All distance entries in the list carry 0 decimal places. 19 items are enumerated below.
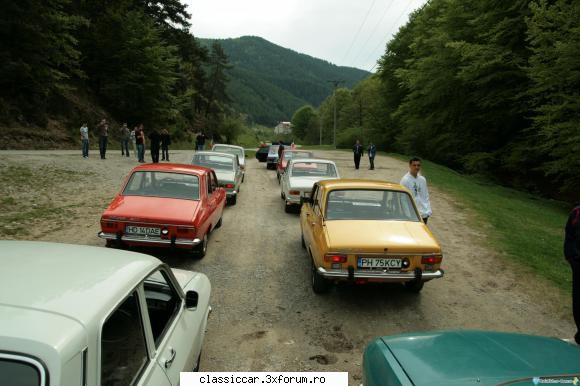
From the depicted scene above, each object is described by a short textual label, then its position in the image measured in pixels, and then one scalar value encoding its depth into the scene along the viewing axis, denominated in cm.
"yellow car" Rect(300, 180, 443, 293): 569
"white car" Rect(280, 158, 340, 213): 1199
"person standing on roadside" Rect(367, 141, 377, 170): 2394
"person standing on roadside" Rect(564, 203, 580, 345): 481
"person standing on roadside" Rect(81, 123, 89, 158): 2059
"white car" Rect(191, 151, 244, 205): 1300
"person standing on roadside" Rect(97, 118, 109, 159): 2061
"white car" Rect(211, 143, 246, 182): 1942
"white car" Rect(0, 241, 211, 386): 176
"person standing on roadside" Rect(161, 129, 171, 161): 2173
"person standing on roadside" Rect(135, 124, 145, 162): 2000
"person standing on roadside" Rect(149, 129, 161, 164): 1887
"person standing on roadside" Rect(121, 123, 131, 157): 2340
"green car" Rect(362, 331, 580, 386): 245
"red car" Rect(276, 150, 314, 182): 1822
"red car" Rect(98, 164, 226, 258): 690
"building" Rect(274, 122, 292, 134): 18070
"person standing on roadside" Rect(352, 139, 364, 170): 2367
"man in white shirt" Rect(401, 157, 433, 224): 786
